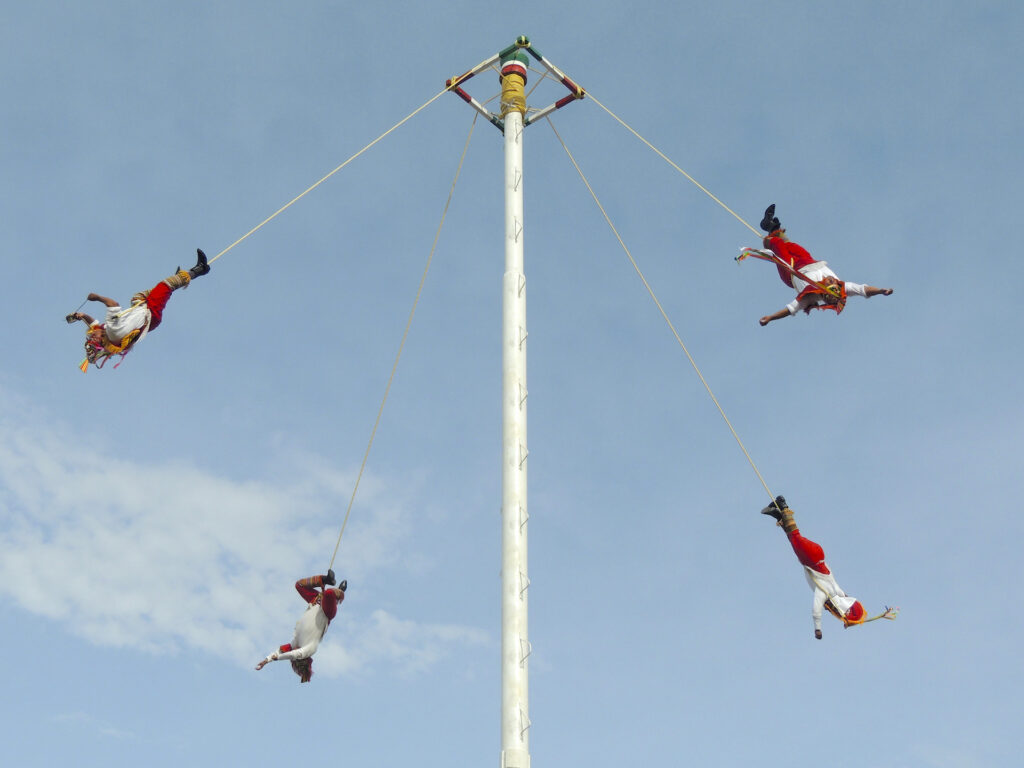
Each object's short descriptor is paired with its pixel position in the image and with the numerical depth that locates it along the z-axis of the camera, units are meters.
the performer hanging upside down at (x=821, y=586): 18.08
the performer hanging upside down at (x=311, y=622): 18.14
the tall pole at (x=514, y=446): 15.42
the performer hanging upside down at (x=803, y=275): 19.27
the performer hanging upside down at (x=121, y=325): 17.62
